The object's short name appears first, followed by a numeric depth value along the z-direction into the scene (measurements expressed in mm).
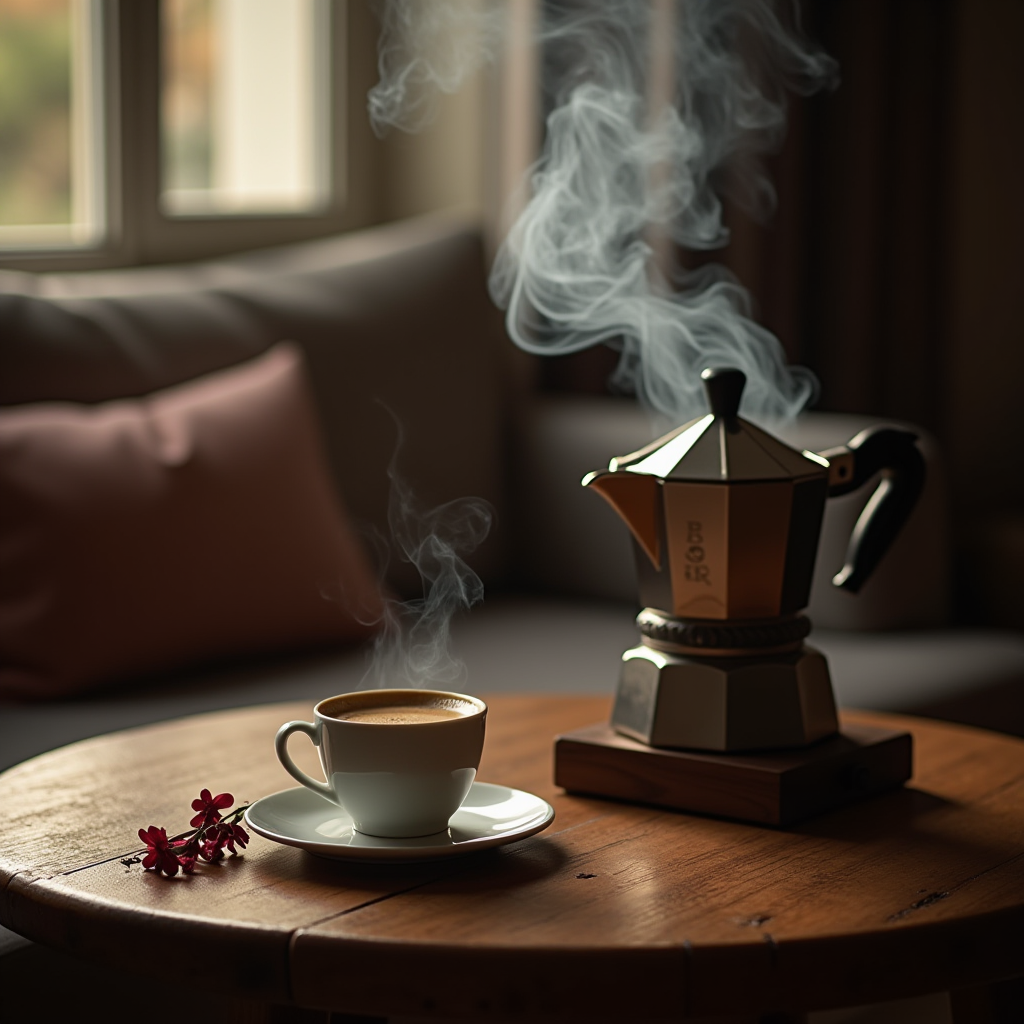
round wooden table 1051
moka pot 1271
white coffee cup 1149
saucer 1140
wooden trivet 1232
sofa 1870
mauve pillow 1756
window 2351
